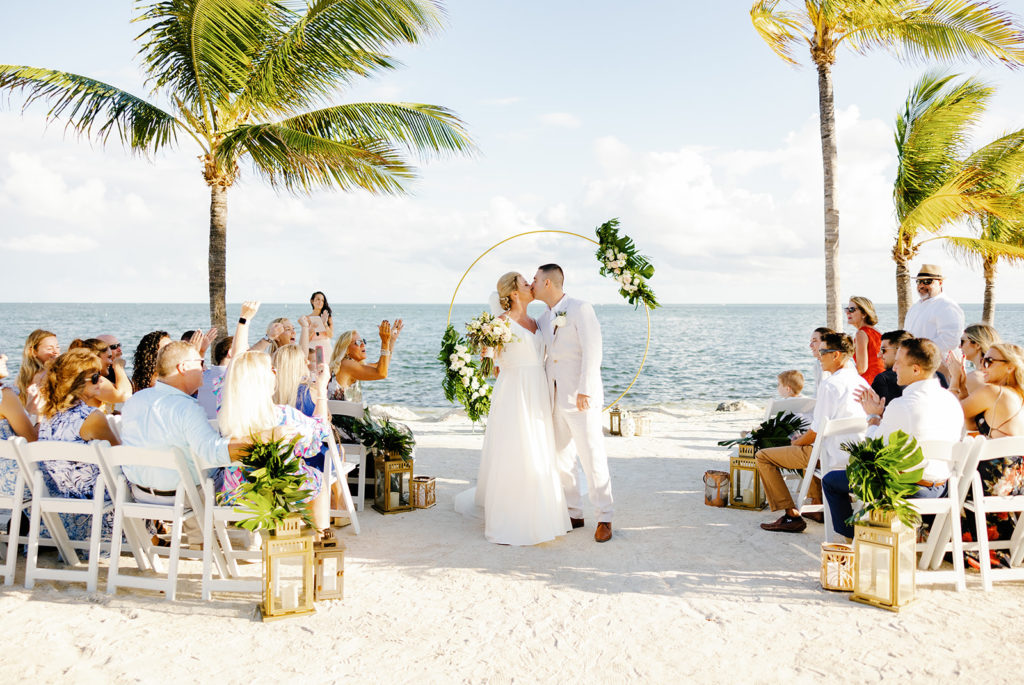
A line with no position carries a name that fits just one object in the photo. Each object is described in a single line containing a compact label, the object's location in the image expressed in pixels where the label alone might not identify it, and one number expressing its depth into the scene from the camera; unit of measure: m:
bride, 5.61
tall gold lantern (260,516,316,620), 4.02
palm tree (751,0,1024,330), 9.77
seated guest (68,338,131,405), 5.89
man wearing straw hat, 7.17
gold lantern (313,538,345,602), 4.34
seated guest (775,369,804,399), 7.40
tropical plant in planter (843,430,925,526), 4.19
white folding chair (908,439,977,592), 4.46
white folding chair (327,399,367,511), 6.57
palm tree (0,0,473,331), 9.30
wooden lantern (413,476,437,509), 6.79
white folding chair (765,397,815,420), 7.02
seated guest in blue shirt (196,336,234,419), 5.67
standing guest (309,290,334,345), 8.12
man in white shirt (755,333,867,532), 5.79
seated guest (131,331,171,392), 5.80
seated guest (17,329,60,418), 5.49
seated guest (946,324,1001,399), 5.52
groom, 5.77
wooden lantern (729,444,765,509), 6.59
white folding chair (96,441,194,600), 4.15
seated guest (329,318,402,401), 6.74
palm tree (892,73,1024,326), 11.72
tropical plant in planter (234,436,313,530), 3.97
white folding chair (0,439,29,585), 4.51
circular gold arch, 6.46
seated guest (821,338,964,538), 4.61
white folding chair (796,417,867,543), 5.46
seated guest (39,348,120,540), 4.75
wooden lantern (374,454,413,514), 6.53
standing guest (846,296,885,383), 7.20
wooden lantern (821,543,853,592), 4.50
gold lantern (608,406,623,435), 11.20
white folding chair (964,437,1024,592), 4.49
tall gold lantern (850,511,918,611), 4.18
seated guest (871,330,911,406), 6.22
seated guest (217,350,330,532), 4.17
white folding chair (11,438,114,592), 4.34
